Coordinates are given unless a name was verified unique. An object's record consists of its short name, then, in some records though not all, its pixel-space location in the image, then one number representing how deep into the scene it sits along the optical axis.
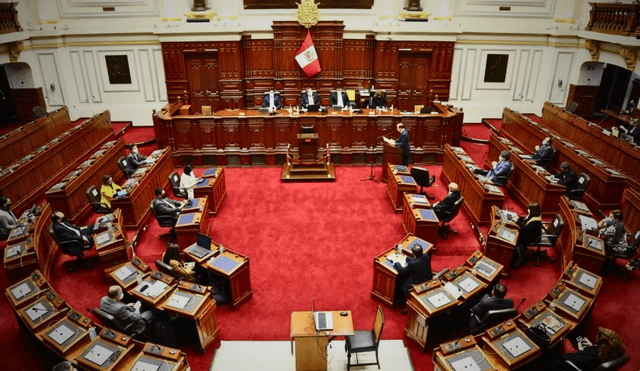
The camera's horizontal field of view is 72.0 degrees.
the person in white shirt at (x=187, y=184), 9.66
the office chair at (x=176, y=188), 9.63
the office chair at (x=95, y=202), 8.91
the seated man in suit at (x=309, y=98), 14.12
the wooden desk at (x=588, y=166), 9.11
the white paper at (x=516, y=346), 5.13
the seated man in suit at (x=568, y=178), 9.20
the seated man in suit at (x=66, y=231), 7.50
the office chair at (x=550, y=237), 7.77
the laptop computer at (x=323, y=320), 5.61
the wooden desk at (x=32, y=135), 10.92
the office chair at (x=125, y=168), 10.27
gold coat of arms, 14.28
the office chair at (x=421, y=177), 9.95
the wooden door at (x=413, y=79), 15.18
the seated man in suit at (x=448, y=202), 8.53
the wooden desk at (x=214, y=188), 9.56
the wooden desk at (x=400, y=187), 9.72
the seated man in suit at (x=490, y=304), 5.86
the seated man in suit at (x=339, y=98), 14.20
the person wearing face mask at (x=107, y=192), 9.21
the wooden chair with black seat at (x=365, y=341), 5.63
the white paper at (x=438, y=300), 5.97
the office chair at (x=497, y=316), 5.73
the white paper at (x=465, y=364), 4.98
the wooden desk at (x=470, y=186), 8.91
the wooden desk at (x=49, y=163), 9.44
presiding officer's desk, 12.20
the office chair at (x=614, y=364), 4.74
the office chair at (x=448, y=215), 8.55
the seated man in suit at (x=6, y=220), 8.06
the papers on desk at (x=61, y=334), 5.37
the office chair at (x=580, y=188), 9.05
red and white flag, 14.52
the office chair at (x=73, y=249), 7.56
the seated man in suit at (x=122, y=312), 5.84
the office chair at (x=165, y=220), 8.52
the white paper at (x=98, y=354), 5.10
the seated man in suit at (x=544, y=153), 10.54
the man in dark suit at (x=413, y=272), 6.61
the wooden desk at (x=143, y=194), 8.88
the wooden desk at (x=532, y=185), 9.11
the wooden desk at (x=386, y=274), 6.86
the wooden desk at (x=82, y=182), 8.93
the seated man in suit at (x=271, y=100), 13.73
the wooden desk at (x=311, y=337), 5.58
